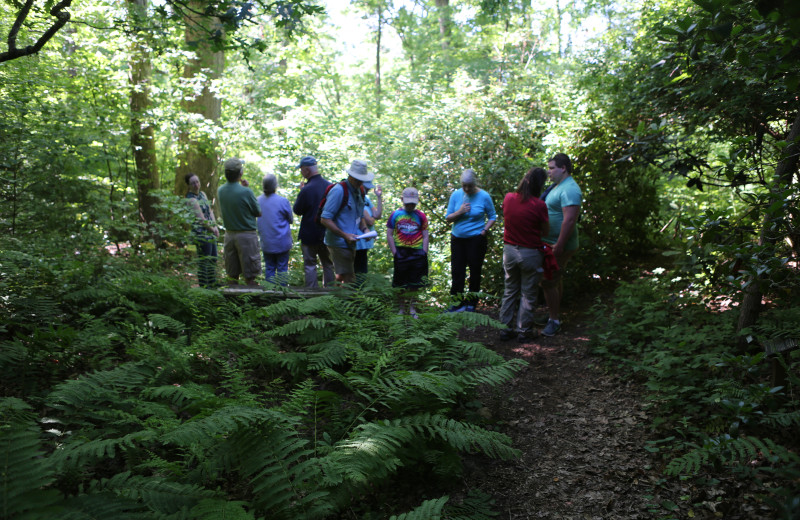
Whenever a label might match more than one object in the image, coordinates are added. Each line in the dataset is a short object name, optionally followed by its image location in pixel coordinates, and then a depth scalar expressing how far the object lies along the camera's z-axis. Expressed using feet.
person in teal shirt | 20.16
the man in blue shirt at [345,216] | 21.24
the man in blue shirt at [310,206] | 23.67
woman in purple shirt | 25.30
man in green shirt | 23.95
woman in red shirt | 19.98
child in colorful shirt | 23.36
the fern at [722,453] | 9.41
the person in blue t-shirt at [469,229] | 24.20
